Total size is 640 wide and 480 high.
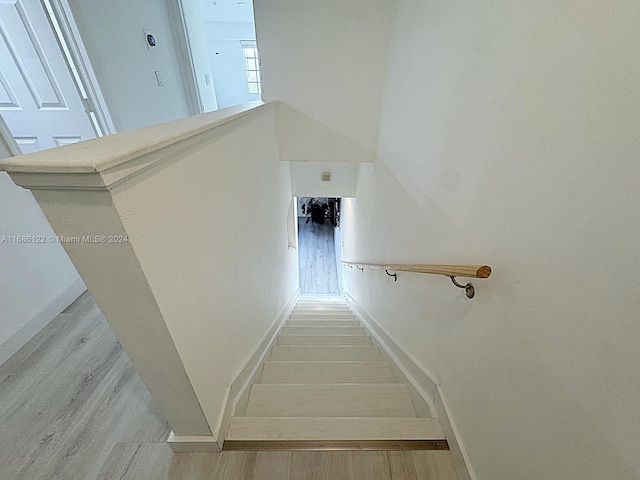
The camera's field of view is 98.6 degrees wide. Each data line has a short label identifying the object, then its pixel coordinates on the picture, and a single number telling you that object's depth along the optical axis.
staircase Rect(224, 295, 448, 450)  1.09
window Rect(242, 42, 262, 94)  5.71
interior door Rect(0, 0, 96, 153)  1.62
